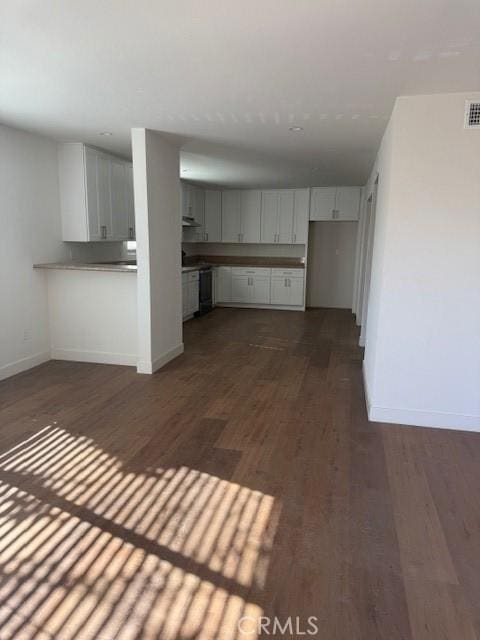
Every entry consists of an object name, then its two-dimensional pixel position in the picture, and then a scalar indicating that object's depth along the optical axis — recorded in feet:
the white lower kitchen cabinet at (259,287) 28.02
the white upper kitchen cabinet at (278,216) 27.81
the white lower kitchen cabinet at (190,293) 23.53
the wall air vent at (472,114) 9.60
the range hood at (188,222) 24.92
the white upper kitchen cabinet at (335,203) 26.66
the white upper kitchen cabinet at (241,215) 28.50
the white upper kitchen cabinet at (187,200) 25.54
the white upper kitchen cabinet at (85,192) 15.94
